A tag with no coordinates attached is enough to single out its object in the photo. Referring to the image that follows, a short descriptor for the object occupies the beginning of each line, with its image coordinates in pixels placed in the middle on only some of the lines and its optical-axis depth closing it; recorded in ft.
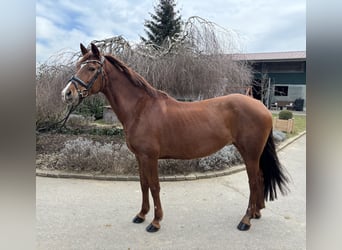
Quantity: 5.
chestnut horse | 8.32
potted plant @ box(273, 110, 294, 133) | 31.75
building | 62.49
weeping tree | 19.20
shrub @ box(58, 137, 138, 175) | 14.32
